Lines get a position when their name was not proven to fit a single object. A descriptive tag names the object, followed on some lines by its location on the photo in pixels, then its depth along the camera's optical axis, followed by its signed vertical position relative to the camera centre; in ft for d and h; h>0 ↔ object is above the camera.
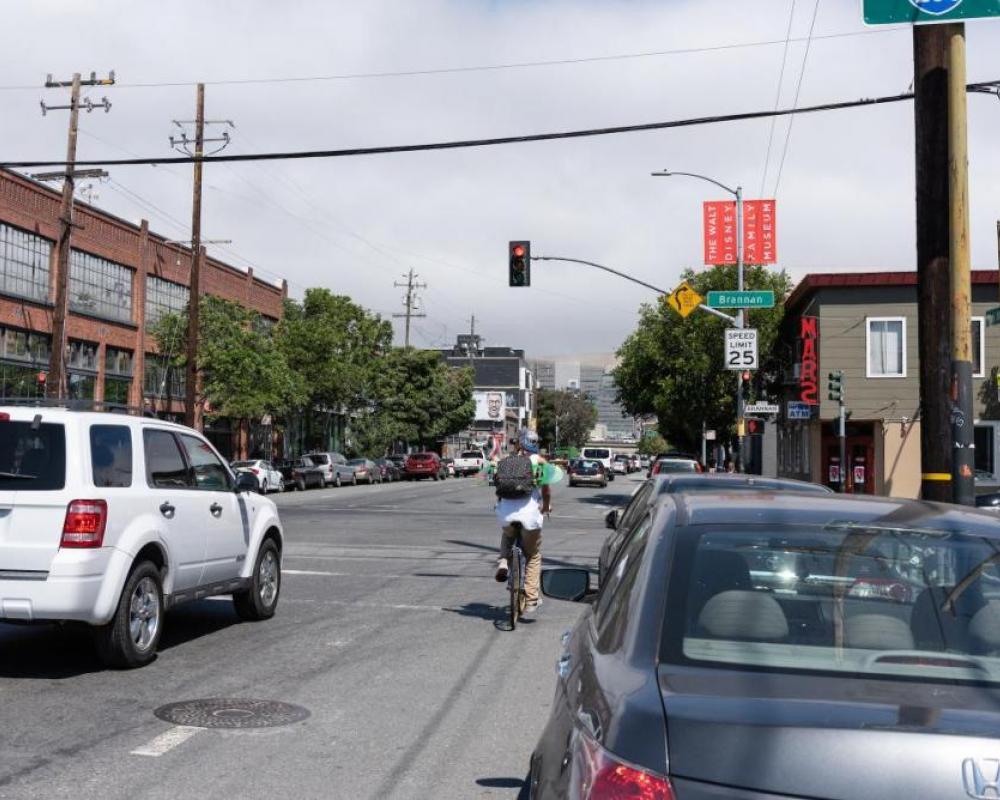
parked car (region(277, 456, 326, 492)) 154.81 -2.03
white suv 25.49 -1.65
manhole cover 22.56 -5.22
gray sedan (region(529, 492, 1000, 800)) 7.63 -1.63
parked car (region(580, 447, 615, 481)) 234.56 +1.78
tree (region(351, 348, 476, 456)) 229.45 +12.90
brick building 123.24 +19.36
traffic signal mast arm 99.24 +16.77
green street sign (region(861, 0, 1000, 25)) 30.45 +12.40
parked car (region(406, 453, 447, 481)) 218.79 -1.06
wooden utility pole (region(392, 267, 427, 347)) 271.10 +39.46
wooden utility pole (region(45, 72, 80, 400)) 104.17 +17.17
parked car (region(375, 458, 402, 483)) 205.05 -1.68
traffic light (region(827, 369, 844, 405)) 90.58 +6.43
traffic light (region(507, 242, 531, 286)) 89.30 +15.47
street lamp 103.71 +21.71
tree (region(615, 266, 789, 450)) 129.80 +12.51
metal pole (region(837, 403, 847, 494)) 87.04 +1.77
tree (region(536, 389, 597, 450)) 490.90 +19.89
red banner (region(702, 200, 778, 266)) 110.32 +22.88
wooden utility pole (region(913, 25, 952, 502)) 31.76 +6.36
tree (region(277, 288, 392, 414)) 178.60 +18.51
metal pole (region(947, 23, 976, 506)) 30.48 +5.79
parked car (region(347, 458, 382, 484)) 184.75 -1.73
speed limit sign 96.07 +9.78
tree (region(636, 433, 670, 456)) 472.03 +8.37
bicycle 34.55 -3.52
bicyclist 35.29 -1.72
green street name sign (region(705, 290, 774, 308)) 85.76 +12.57
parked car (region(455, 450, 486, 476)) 253.44 -0.62
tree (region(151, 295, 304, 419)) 145.79 +12.59
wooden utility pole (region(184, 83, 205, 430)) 123.95 +19.71
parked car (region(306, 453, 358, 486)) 166.20 -1.38
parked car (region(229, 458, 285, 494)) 138.10 -1.89
